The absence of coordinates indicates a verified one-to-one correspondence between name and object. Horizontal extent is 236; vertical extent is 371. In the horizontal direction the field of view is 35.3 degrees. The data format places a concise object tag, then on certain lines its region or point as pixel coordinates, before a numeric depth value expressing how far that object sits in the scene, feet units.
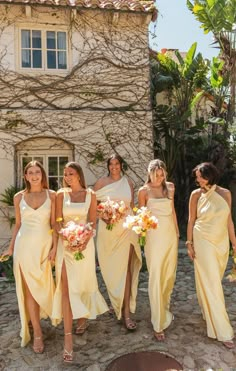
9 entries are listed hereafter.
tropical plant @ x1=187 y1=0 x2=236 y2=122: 35.76
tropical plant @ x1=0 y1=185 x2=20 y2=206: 28.35
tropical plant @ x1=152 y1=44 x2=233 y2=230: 36.47
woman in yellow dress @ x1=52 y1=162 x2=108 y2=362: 13.80
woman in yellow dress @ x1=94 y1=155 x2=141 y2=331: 16.07
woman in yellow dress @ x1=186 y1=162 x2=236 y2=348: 14.61
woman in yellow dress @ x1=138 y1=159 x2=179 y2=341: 15.07
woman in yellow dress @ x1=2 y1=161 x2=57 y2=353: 14.12
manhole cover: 12.87
